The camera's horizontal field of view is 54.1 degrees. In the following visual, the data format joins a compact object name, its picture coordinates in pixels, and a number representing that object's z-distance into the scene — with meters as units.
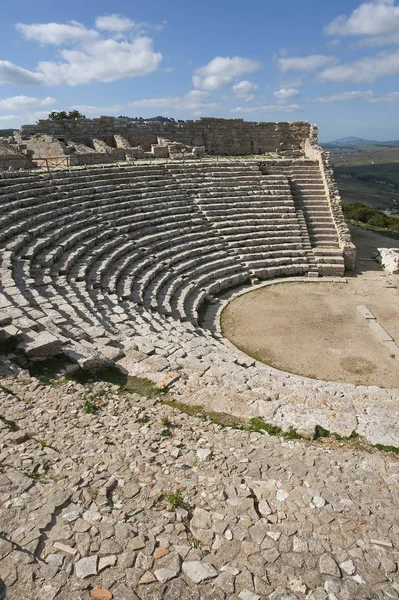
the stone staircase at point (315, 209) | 16.80
